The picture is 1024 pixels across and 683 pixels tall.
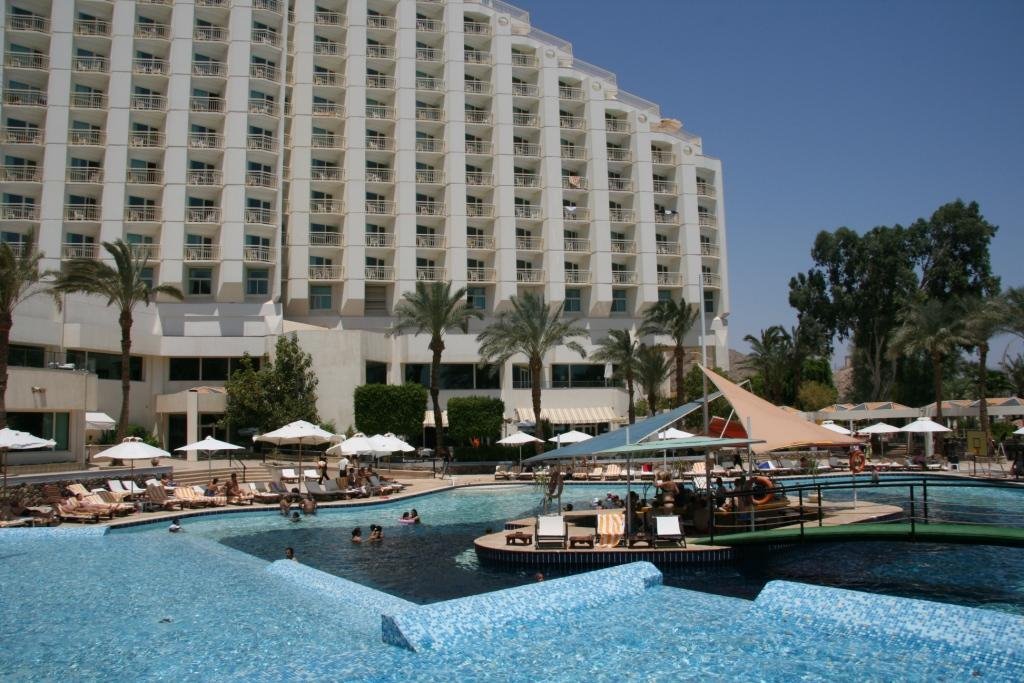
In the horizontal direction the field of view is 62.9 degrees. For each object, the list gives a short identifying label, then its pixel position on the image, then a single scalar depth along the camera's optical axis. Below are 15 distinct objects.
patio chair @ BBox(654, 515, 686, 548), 18.14
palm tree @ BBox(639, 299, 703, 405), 52.53
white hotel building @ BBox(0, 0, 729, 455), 51.81
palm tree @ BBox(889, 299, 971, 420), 47.59
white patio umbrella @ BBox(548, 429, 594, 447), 39.88
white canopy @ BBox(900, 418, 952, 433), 38.84
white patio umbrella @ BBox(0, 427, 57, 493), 23.94
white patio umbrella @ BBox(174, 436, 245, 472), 32.47
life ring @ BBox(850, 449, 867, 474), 37.48
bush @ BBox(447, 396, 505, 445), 49.69
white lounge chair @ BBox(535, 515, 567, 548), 18.62
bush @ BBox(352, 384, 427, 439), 47.81
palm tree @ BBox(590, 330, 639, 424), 52.56
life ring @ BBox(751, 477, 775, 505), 20.08
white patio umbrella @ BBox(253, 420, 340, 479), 32.94
